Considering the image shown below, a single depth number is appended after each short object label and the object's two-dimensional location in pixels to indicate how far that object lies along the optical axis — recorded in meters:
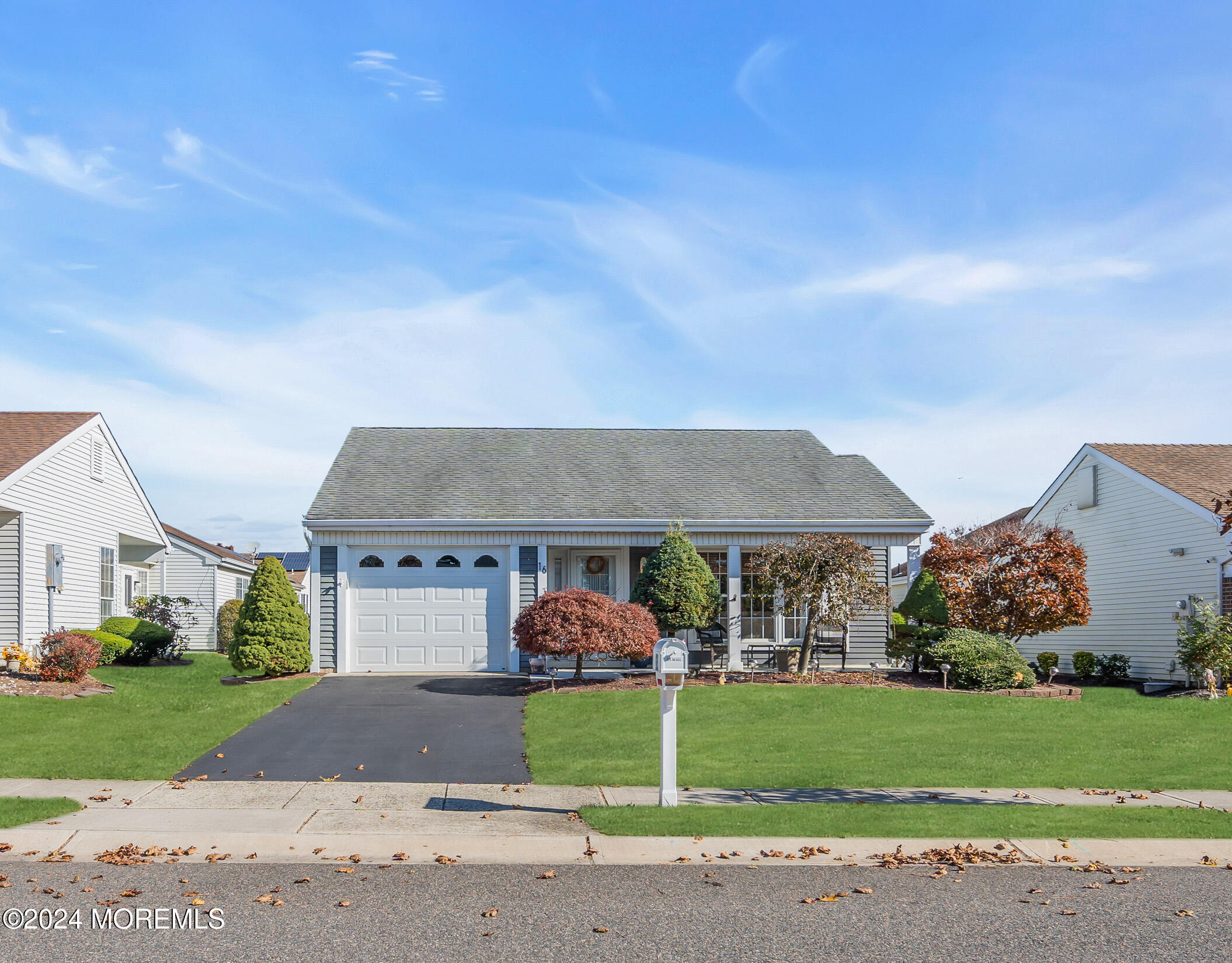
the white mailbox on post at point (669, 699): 9.03
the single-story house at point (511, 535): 20.08
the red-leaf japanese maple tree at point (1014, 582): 18.83
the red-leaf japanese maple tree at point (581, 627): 16.97
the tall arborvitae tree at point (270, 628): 18.06
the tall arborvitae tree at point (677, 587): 18.80
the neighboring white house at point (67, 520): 18.70
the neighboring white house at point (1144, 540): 20.64
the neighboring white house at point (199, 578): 30.53
